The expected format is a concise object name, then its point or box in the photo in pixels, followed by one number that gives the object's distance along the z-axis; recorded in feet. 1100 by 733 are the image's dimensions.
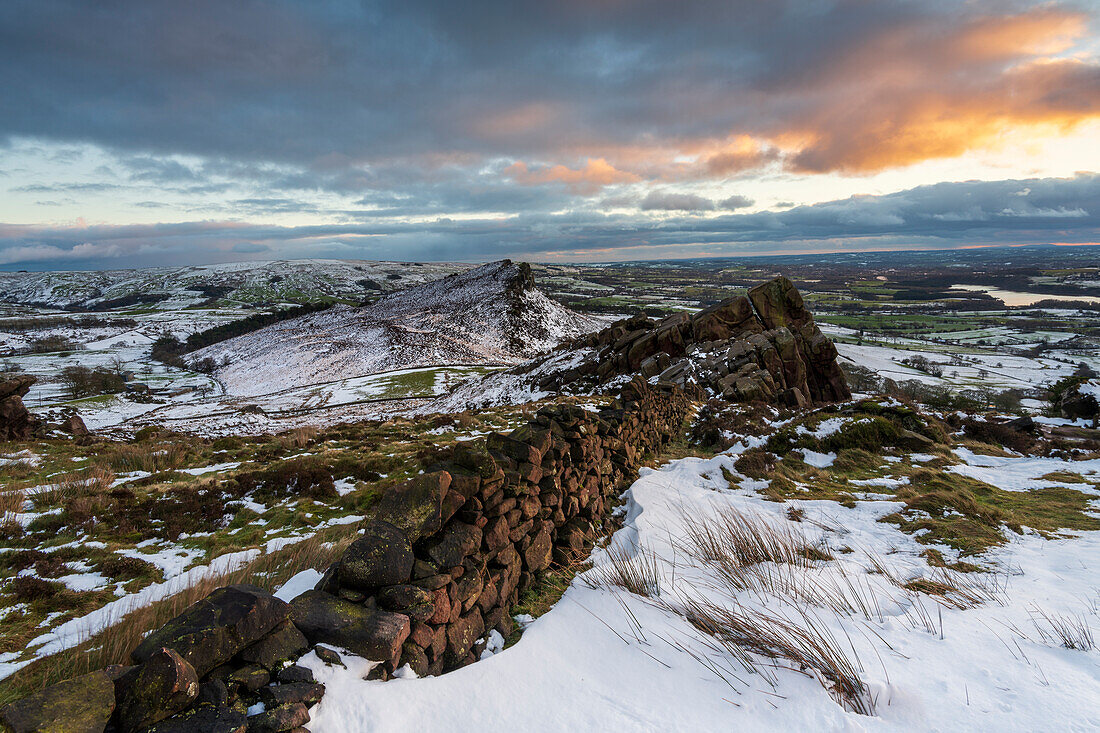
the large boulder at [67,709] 6.91
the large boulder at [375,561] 12.38
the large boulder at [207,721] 7.79
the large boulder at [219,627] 8.54
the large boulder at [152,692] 7.69
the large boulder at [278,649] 9.46
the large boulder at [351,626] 11.02
